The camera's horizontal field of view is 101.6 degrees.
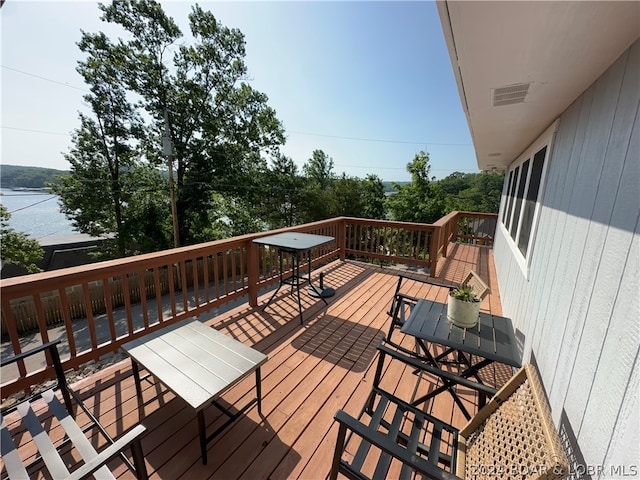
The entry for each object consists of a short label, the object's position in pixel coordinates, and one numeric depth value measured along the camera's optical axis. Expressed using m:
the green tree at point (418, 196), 18.01
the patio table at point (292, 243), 3.21
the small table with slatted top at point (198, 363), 1.54
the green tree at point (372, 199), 21.12
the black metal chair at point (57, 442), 1.01
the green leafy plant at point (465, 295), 1.95
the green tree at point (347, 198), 20.09
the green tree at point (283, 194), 17.16
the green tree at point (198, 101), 12.50
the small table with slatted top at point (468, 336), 1.69
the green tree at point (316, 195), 19.30
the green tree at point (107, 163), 12.08
